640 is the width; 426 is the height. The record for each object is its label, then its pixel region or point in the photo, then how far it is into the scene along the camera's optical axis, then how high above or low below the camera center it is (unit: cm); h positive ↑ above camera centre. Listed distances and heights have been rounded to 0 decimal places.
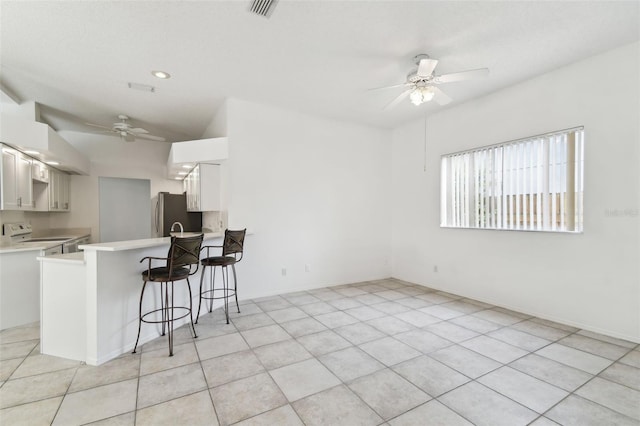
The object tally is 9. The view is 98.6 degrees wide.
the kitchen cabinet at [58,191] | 479 +36
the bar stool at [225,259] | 332 -60
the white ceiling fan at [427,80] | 272 +138
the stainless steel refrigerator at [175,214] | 564 -8
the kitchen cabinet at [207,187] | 430 +37
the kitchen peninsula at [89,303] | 245 -86
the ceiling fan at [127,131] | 472 +140
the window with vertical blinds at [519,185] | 328 +35
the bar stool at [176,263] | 255 -51
